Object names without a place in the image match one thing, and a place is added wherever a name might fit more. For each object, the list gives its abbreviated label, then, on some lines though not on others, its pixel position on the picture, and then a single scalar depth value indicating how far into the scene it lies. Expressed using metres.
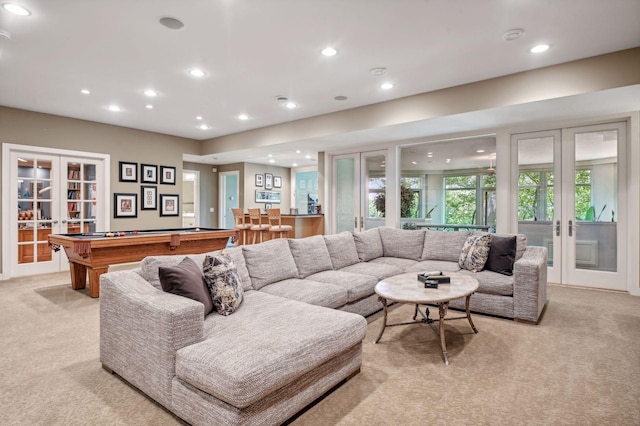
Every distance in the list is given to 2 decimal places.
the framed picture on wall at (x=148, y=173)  7.20
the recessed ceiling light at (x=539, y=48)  3.43
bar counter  7.72
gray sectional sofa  1.64
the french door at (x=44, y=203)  5.58
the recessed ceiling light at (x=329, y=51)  3.53
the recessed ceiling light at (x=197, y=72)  4.09
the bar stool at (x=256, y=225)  7.73
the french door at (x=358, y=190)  7.05
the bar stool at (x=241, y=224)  8.11
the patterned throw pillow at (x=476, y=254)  3.84
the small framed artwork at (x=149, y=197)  7.21
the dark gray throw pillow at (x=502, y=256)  3.73
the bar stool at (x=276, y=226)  7.43
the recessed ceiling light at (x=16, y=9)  2.76
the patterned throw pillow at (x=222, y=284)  2.36
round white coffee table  2.60
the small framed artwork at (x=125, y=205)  6.76
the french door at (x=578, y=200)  4.72
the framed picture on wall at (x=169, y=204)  7.58
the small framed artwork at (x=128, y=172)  6.86
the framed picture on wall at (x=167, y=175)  7.57
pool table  4.14
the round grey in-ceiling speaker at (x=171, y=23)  2.97
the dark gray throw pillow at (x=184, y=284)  2.18
